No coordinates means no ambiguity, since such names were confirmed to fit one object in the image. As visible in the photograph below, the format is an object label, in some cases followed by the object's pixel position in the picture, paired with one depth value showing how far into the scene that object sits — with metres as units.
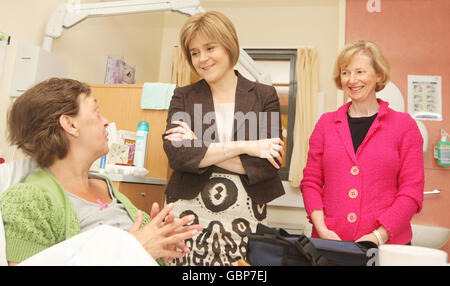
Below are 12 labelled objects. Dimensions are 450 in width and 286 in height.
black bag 0.71
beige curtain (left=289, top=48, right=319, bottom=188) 3.50
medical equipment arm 2.04
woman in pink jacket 1.29
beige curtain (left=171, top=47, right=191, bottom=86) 3.82
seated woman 0.89
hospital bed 0.58
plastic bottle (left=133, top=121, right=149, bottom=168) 1.97
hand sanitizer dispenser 2.76
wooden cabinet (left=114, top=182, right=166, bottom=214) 1.73
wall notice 2.94
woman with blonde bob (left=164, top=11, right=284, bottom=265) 1.25
